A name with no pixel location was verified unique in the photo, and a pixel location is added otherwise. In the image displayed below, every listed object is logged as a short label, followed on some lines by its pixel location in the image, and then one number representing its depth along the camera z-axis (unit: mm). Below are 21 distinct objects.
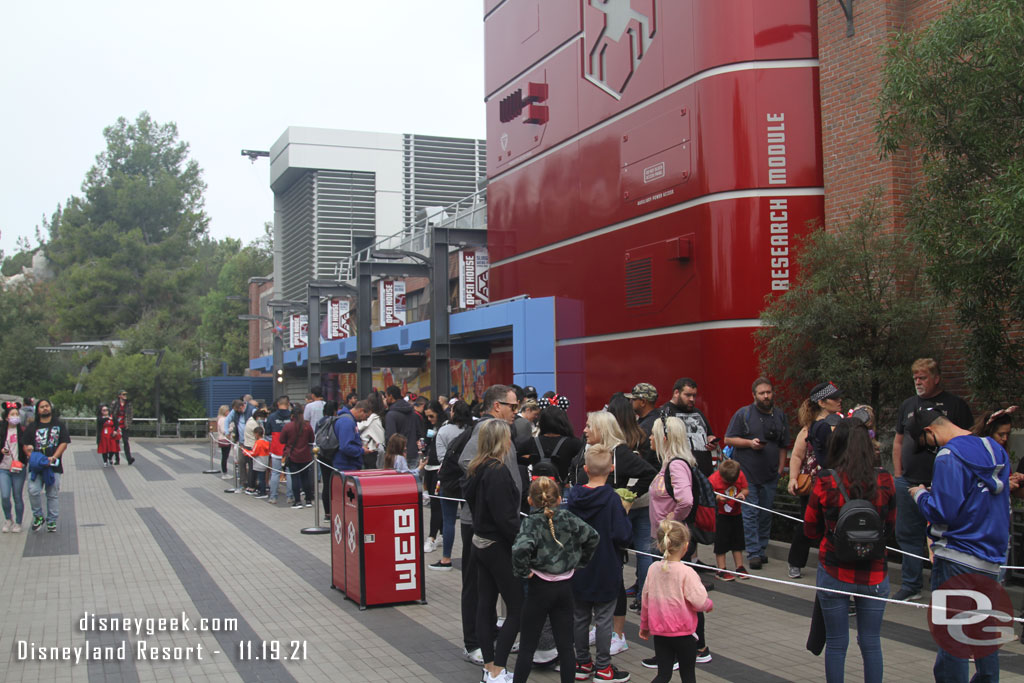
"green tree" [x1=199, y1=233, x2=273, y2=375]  68312
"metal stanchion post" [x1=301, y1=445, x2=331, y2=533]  12893
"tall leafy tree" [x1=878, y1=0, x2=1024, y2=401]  8180
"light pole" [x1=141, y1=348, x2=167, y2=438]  42000
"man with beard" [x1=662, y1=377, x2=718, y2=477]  9266
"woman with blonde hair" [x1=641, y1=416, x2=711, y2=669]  7102
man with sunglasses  6750
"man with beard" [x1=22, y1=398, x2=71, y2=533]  12594
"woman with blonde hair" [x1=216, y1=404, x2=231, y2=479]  20422
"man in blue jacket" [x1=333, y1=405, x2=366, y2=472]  12984
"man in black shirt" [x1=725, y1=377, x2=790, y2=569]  9867
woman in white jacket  14039
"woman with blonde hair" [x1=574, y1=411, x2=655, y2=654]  6898
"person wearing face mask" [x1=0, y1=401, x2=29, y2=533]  12555
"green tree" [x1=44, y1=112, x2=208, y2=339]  68938
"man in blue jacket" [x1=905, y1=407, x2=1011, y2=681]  5348
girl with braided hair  5727
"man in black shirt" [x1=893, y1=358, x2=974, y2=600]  7770
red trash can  8336
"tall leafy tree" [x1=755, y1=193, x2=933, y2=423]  11102
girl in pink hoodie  5422
